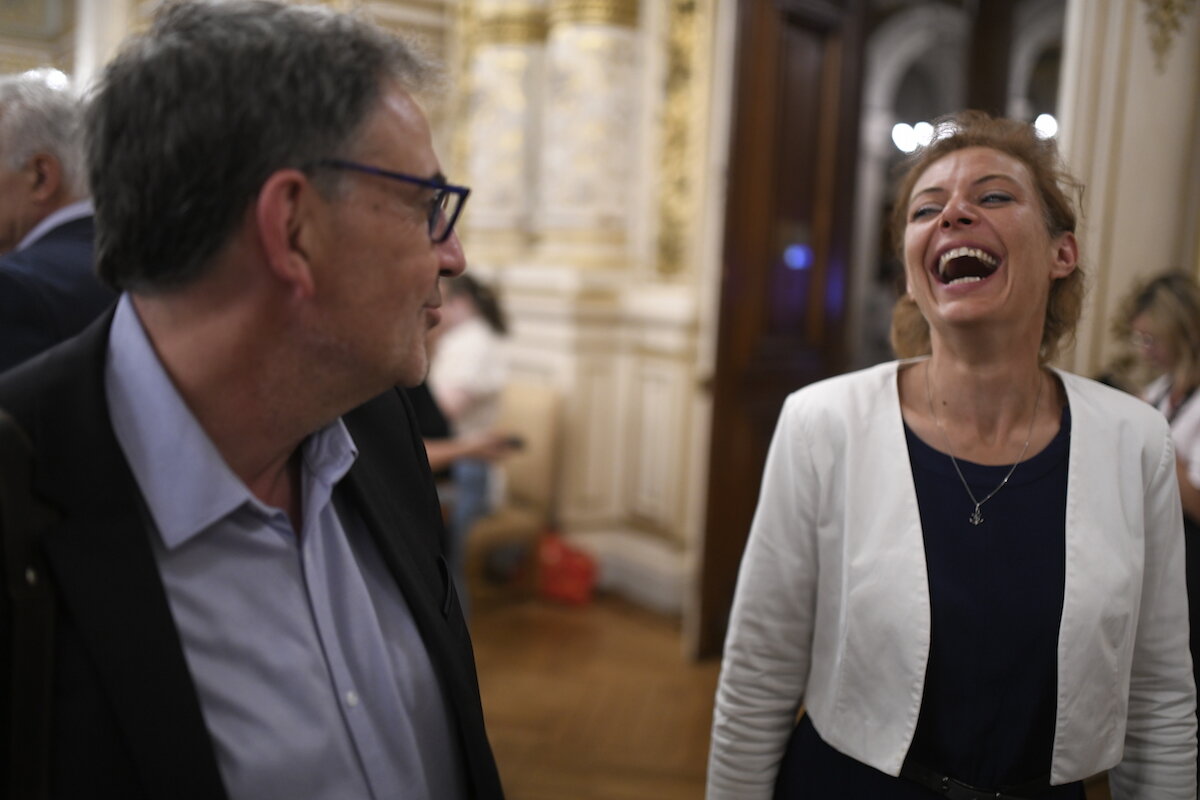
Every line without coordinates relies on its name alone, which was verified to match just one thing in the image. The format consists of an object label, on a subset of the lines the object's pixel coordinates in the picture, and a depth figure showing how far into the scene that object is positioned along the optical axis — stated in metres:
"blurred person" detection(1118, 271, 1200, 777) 1.97
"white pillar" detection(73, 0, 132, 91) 4.02
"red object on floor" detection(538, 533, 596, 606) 4.61
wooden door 3.49
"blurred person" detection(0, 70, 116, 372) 1.54
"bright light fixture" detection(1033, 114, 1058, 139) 2.56
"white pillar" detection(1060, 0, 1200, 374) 2.45
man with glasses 0.76
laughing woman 1.26
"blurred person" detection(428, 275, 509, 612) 3.84
